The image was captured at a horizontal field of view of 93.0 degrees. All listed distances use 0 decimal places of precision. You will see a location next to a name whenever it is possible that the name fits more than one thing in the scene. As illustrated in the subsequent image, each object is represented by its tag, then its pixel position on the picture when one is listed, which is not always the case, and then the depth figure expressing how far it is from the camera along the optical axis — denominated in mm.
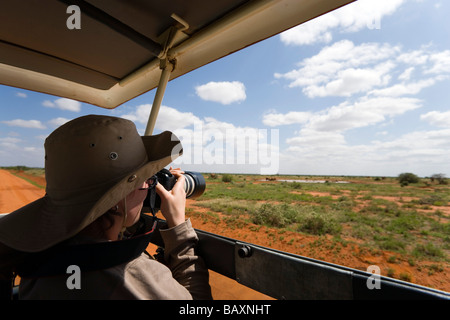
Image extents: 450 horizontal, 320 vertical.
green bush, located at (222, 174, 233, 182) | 38656
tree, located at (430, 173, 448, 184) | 39000
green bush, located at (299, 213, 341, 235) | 9102
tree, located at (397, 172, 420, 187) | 38688
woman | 584
